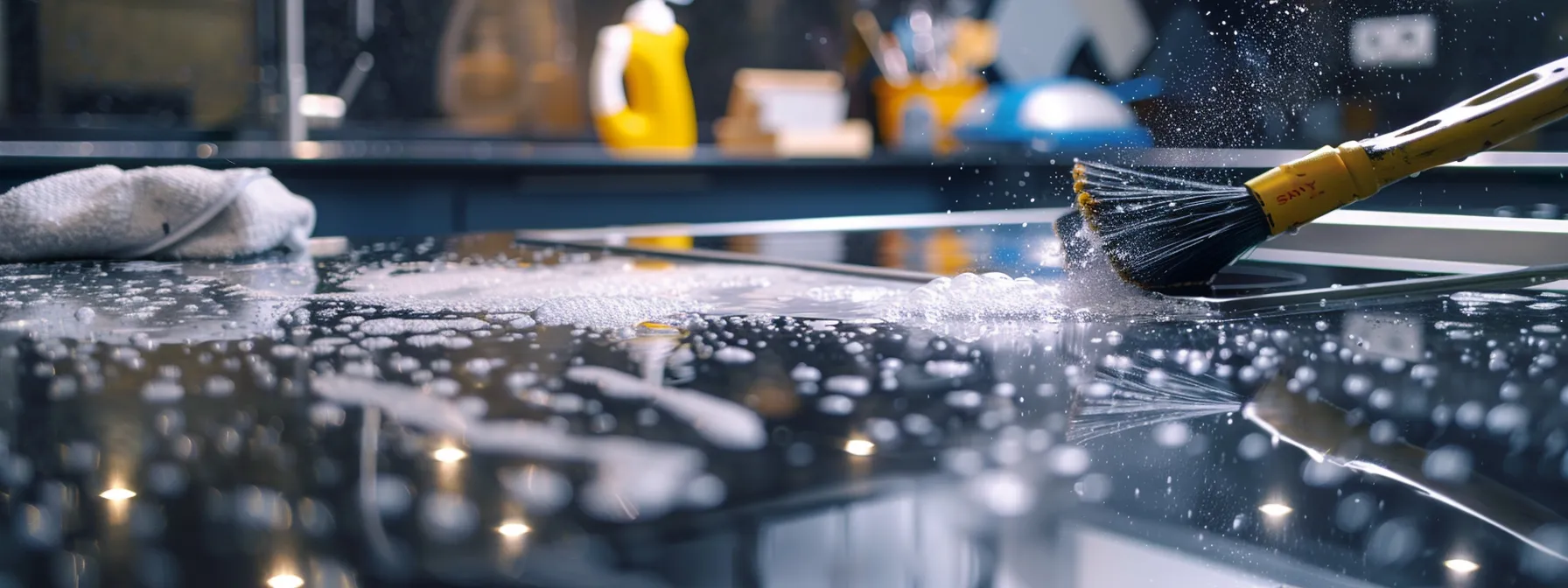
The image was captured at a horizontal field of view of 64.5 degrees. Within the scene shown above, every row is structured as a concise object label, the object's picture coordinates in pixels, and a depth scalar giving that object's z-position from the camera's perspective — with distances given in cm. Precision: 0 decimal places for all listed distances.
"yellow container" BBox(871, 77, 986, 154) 276
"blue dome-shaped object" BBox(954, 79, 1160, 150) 244
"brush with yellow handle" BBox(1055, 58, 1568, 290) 56
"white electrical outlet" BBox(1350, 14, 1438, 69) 171
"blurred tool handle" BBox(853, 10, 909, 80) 295
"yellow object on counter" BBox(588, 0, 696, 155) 225
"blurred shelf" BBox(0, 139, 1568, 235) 149
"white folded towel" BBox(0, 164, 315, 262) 82
